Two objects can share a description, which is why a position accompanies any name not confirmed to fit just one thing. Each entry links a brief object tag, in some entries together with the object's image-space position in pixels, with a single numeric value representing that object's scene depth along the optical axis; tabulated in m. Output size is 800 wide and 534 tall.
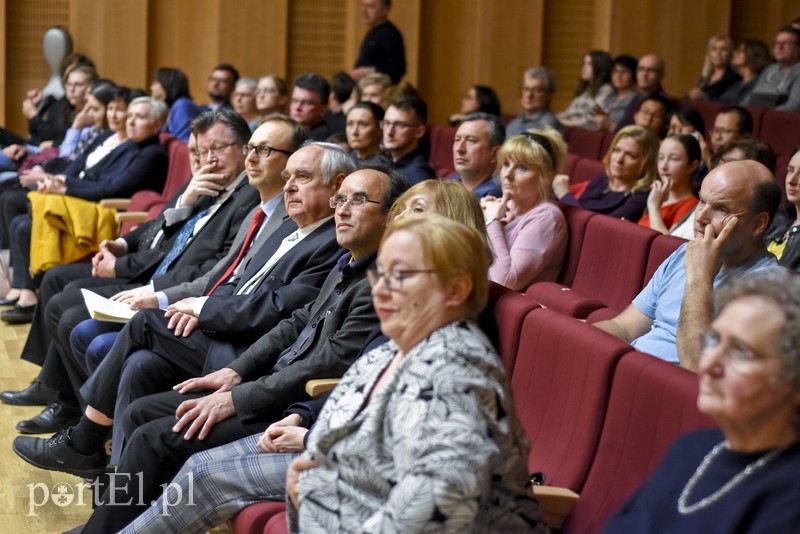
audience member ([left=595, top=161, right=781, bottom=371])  2.79
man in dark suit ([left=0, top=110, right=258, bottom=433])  4.23
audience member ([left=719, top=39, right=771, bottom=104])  8.66
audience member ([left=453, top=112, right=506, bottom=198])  4.79
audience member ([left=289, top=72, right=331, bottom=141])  6.64
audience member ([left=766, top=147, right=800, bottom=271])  3.48
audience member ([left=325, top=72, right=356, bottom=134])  7.71
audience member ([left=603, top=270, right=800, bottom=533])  1.60
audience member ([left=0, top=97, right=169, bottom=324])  5.95
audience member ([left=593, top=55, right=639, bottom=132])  8.20
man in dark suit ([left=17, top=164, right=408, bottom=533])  2.88
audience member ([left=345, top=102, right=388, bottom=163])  5.68
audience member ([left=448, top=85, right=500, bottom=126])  7.70
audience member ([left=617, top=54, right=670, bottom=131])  7.79
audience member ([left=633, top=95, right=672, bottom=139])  6.78
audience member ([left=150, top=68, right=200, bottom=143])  8.14
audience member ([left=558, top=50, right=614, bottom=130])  8.62
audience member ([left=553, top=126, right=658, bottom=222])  5.16
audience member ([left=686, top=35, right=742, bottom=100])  9.11
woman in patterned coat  1.79
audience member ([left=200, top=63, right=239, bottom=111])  8.24
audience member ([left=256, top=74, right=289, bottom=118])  7.04
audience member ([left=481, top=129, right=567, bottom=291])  4.06
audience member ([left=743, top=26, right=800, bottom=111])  7.91
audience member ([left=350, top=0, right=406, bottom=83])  8.09
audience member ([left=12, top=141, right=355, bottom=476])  3.40
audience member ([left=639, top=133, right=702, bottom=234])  4.78
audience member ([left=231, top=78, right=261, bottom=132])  7.39
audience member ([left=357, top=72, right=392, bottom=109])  7.05
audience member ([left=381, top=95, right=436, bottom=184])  5.42
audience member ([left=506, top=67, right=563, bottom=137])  7.61
